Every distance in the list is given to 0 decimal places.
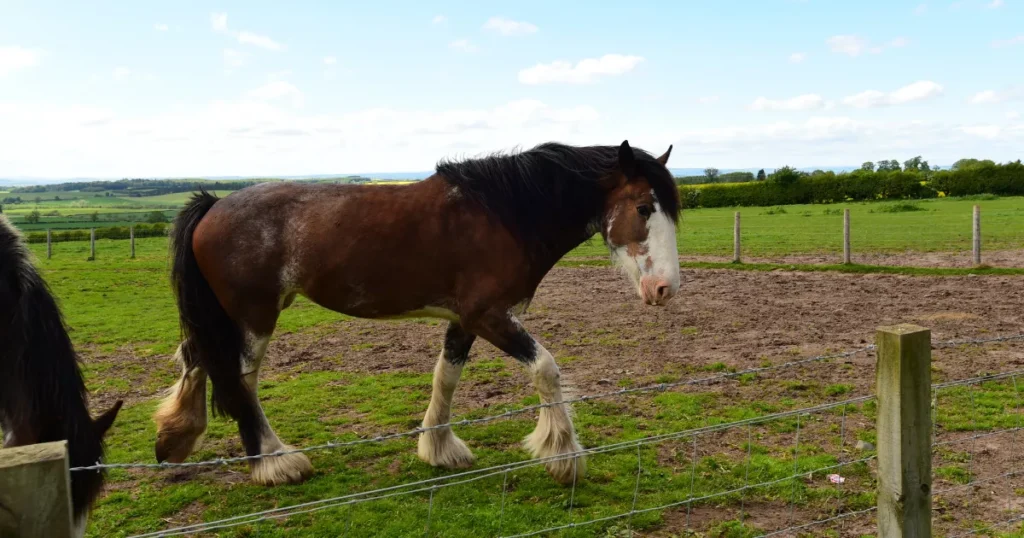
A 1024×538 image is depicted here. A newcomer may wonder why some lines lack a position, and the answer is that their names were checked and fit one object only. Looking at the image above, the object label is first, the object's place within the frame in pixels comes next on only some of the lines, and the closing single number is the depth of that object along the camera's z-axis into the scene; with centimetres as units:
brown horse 432
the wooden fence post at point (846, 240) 1412
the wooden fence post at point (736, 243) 1564
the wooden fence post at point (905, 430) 244
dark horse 281
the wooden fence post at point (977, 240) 1311
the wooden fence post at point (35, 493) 145
